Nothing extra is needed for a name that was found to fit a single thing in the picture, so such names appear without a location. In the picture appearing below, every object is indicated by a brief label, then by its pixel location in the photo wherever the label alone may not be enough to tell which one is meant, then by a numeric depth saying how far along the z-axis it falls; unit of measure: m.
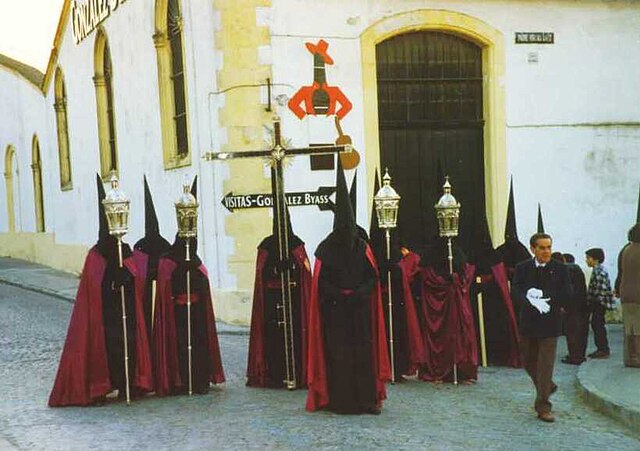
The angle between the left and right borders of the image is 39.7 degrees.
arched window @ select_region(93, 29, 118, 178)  21.00
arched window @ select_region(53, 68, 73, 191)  24.91
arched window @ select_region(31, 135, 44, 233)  28.30
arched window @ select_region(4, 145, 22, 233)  30.95
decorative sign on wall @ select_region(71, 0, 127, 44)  19.75
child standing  11.62
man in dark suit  8.34
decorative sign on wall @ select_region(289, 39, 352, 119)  14.25
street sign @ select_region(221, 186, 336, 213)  10.27
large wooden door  15.12
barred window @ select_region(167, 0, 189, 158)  16.08
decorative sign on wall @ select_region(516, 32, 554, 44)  15.34
